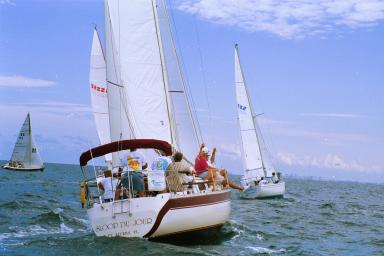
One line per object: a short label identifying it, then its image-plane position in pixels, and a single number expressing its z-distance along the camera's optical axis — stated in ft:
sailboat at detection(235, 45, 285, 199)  125.29
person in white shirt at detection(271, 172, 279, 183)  123.22
